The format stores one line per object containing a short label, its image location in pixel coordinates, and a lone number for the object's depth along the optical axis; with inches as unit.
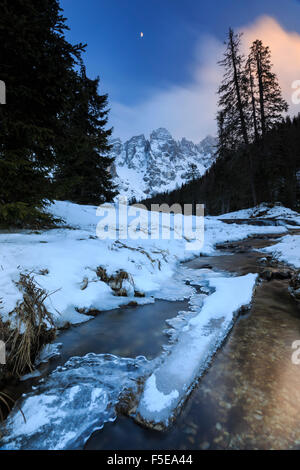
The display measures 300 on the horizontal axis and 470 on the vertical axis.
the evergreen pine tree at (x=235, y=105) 751.1
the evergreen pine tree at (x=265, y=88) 821.2
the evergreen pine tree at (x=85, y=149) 201.1
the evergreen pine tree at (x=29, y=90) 154.9
